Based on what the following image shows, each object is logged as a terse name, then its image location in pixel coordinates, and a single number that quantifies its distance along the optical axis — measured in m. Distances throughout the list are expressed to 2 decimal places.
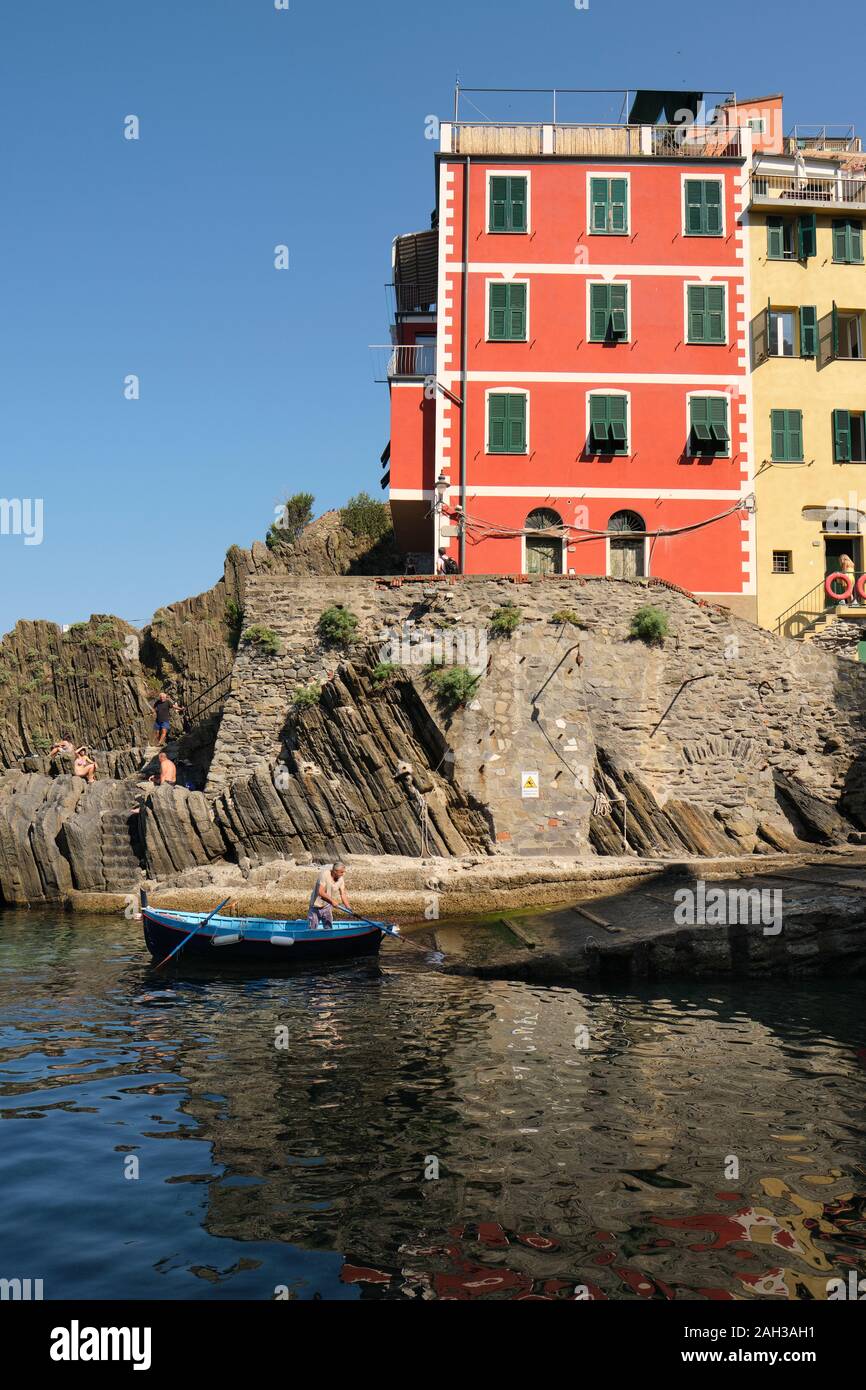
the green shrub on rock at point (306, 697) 26.75
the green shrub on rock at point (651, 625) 26.91
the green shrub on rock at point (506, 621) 26.19
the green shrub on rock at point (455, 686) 25.20
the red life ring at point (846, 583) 29.94
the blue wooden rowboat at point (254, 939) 17.77
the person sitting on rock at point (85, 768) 32.22
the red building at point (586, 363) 30.31
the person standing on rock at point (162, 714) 35.53
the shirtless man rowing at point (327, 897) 18.52
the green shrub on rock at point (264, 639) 28.00
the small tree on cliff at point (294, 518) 46.47
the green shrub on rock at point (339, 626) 27.72
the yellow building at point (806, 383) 30.98
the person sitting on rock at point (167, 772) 29.55
